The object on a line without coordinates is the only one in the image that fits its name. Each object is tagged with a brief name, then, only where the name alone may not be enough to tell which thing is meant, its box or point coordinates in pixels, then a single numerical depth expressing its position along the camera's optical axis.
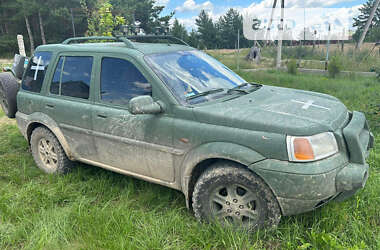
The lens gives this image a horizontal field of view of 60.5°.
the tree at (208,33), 49.22
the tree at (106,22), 8.79
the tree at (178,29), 35.94
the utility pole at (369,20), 15.40
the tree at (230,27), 50.34
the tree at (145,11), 36.28
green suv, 2.54
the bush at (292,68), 12.64
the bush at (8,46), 32.12
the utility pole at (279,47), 16.00
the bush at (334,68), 11.58
